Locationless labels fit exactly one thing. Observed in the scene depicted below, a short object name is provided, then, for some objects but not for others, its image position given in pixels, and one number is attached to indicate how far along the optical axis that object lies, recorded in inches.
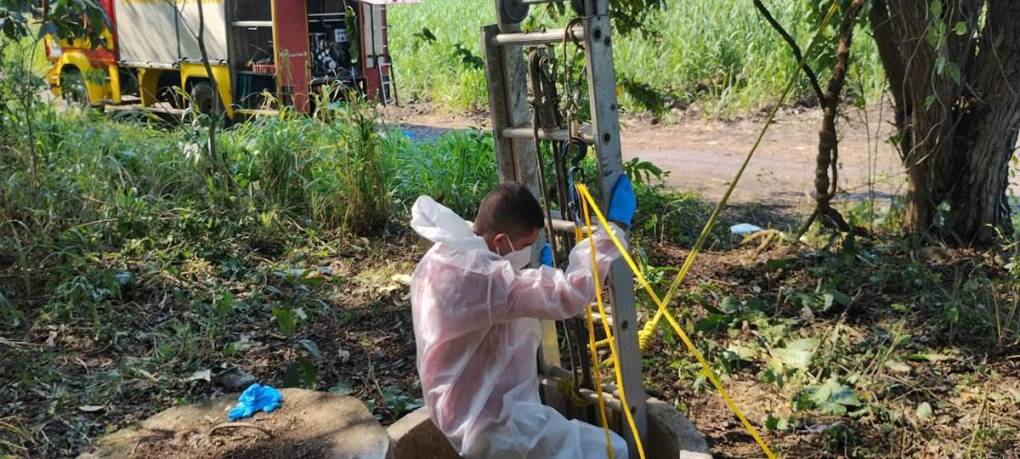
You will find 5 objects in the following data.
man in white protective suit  111.6
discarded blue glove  123.1
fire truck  418.9
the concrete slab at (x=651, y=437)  126.3
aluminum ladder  116.6
